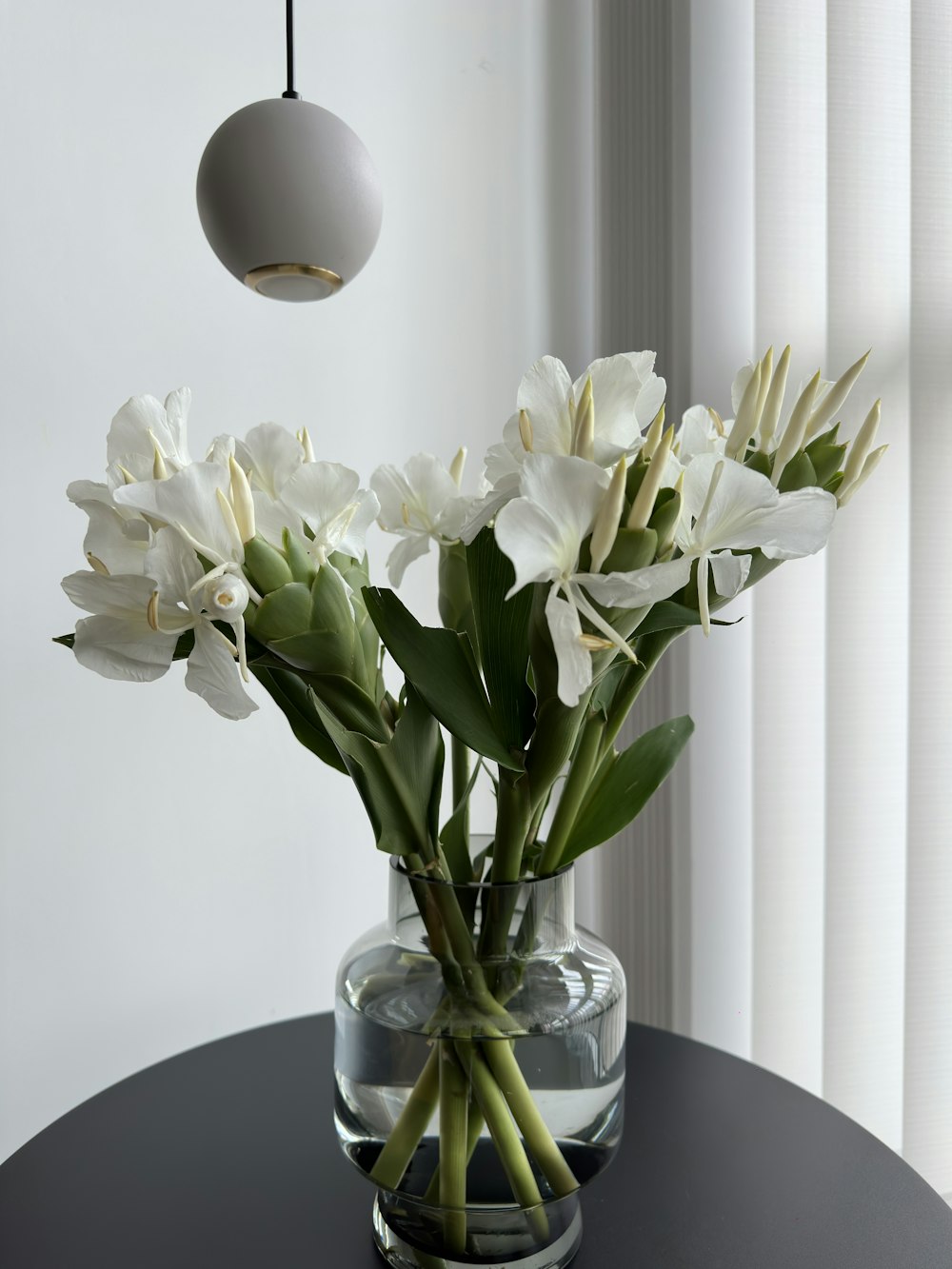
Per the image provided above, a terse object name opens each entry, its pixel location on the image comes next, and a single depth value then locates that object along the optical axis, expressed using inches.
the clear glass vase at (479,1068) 22.6
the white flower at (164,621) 17.5
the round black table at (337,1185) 26.0
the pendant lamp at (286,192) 27.9
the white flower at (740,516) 17.5
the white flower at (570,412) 18.5
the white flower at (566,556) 16.8
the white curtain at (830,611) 42.9
